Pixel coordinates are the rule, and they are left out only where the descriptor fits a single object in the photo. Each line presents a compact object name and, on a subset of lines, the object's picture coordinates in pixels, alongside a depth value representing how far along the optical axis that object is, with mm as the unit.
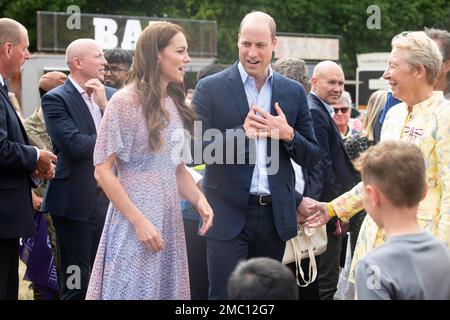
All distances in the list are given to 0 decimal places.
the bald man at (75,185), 5426
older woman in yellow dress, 4043
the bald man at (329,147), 6055
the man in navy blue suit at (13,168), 4684
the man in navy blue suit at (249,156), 4371
